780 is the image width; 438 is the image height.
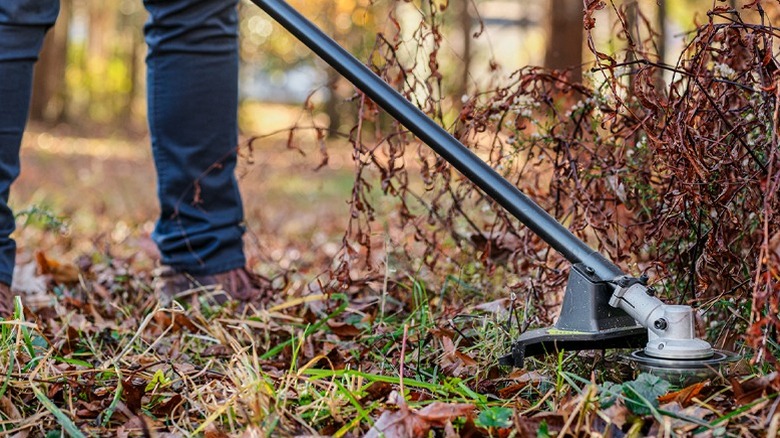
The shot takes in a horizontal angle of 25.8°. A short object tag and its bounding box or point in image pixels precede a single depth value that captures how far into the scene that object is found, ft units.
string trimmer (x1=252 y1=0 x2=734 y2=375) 5.85
